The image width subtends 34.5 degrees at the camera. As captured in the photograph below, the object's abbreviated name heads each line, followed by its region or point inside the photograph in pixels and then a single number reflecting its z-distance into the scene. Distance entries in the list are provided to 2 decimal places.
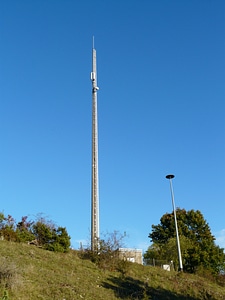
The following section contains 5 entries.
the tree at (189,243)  41.12
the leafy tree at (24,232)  23.85
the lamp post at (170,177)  31.37
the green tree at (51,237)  23.75
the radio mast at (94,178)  26.95
